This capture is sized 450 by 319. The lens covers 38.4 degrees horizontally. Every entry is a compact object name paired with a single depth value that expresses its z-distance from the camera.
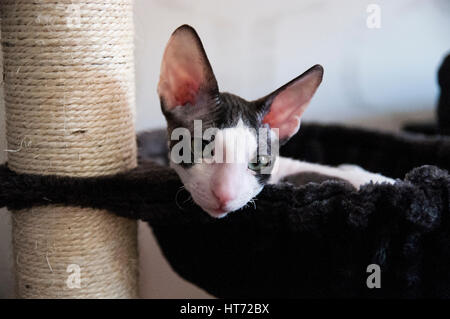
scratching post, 0.43
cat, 0.40
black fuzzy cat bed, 0.39
